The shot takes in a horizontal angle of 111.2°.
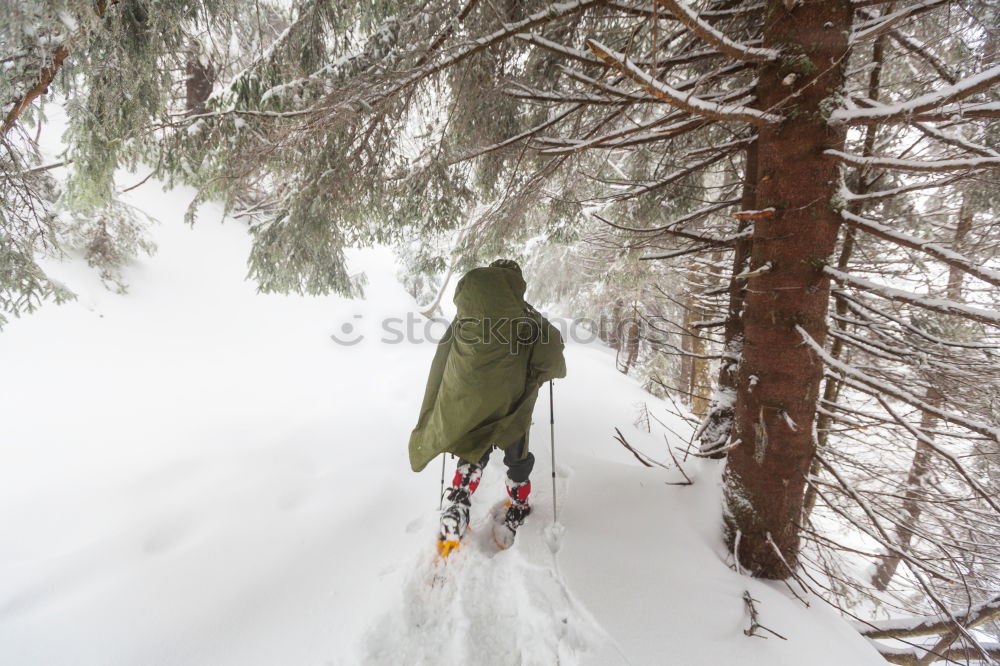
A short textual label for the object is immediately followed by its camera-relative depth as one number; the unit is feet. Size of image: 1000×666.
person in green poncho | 7.81
